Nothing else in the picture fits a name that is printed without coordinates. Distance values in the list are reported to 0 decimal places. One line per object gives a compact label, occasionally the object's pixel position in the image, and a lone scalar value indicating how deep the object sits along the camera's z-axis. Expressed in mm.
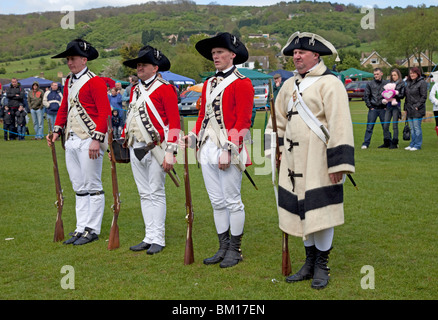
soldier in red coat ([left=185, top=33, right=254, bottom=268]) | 5938
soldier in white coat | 5125
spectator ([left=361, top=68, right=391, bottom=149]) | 15867
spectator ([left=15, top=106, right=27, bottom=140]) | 21344
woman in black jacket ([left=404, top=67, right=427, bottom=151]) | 15078
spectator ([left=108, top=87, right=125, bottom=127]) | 20869
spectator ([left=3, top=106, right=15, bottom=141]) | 21219
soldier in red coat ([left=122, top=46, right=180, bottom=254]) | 6605
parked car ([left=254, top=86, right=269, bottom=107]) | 32959
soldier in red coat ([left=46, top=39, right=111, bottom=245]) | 7055
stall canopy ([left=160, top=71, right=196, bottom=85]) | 37378
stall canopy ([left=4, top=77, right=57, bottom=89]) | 40256
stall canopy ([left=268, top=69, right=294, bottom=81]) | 36022
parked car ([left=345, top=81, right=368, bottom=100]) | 46469
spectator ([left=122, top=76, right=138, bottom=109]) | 21711
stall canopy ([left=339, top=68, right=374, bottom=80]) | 60269
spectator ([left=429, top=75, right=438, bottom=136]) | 15523
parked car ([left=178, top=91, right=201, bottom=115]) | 32344
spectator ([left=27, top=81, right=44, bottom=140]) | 21453
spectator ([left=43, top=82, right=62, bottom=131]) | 20172
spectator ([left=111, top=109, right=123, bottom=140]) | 20125
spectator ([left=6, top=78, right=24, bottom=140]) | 21234
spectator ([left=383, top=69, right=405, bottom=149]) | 15688
